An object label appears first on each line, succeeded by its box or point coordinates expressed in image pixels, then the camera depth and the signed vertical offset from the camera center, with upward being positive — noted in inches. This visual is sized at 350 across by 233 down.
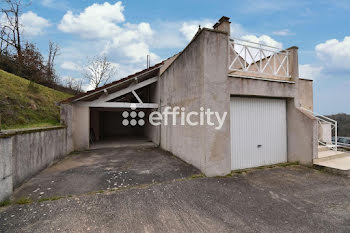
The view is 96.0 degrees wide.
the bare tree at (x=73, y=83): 761.0 +171.4
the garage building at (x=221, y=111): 174.2 +9.2
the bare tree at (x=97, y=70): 867.4 +262.1
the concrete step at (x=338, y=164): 177.8 -57.6
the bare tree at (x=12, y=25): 449.4 +272.3
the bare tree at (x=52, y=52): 685.2 +289.8
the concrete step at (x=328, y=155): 204.7 -52.0
